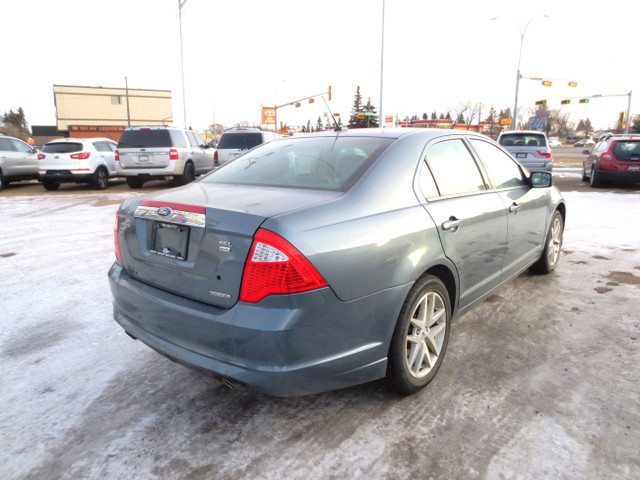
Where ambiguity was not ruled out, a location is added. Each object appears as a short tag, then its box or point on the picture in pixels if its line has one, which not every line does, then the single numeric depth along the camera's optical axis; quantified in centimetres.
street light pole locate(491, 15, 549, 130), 3075
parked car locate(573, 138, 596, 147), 6665
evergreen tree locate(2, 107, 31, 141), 8766
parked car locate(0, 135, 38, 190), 1405
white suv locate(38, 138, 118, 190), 1334
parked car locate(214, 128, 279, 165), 1428
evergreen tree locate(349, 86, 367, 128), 7019
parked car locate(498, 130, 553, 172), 1304
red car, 1251
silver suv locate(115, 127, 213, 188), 1315
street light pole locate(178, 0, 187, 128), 2511
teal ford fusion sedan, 205
